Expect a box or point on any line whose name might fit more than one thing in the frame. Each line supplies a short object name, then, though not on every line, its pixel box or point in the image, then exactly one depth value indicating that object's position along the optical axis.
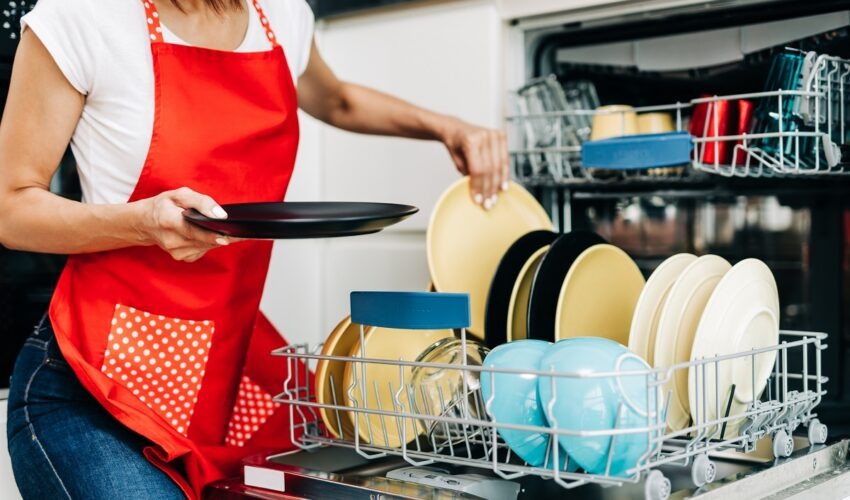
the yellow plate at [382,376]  1.14
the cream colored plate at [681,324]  1.02
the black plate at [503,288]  1.23
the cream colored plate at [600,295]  1.16
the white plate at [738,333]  0.99
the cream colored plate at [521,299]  1.20
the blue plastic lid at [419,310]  0.94
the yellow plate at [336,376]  1.14
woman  1.08
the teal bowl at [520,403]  0.90
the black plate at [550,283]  1.15
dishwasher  0.97
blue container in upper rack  1.12
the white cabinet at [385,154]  1.54
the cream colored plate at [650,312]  1.05
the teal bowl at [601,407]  0.83
